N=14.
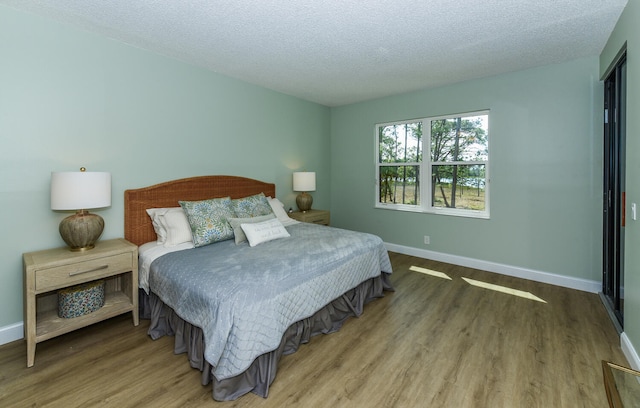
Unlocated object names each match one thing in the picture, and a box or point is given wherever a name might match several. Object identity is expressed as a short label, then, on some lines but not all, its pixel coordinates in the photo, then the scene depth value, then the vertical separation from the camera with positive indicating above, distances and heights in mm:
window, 3820 +568
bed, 1668 -597
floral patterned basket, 2178 -742
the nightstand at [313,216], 4188 -185
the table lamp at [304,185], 4312 +274
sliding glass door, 2418 +153
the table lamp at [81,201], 2096 +13
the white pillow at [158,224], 2758 -202
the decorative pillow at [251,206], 3173 -32
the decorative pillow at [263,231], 2715 -272
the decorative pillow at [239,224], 2789 -205
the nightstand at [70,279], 1924 -546
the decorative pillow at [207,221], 2691 -169
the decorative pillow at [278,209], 3730 -81
